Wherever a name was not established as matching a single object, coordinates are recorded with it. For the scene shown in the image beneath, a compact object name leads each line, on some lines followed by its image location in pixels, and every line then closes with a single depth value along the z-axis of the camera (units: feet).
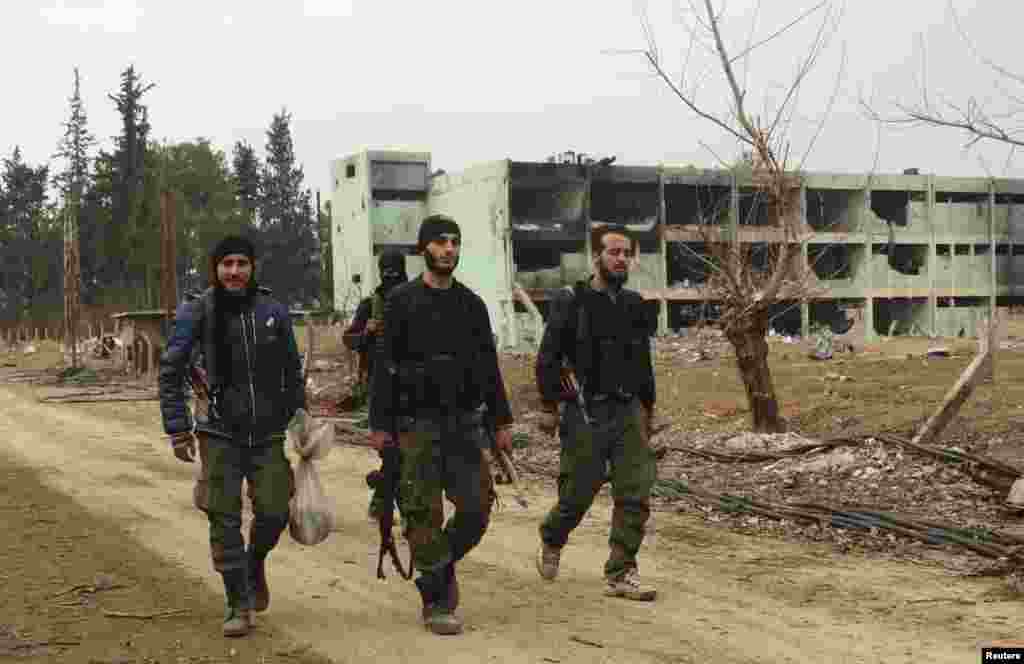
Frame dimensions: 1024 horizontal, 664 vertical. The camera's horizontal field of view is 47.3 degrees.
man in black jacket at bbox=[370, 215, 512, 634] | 18.42
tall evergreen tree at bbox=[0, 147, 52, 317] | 269.64
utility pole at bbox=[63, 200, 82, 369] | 119.24
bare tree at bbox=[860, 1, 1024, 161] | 31.22
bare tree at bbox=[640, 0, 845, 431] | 40.40
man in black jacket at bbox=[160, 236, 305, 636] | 18.47
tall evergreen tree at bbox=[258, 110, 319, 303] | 255.29
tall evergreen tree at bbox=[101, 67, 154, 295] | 225.56
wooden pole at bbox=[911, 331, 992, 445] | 36.43
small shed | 105.50
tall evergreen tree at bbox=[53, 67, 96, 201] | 279.69
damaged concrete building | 159.84
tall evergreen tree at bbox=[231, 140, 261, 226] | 278.19
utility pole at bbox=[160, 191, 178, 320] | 77.97
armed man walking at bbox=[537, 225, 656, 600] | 20.61
